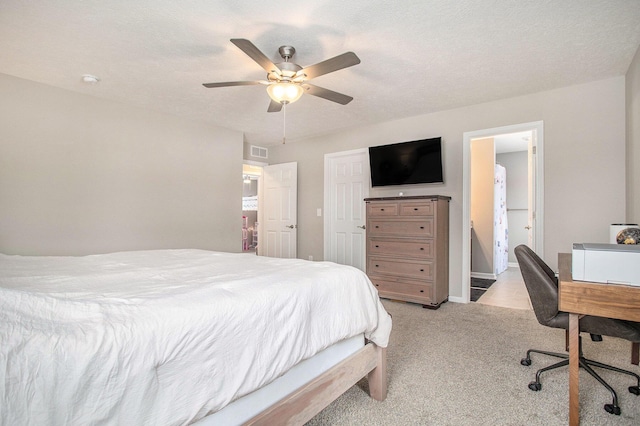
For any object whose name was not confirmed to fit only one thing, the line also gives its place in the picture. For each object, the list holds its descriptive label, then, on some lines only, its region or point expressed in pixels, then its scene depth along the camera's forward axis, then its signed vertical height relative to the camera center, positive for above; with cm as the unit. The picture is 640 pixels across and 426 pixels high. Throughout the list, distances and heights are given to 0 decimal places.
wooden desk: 143 -41
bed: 78 -40
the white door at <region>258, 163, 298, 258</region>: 565 +7
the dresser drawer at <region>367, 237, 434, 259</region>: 374 -39
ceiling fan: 209 +101
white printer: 144 -22
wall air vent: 583 +117
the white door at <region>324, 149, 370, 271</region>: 484 +15
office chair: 177 -60
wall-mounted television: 409 +71
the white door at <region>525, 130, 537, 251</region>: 361 +43
